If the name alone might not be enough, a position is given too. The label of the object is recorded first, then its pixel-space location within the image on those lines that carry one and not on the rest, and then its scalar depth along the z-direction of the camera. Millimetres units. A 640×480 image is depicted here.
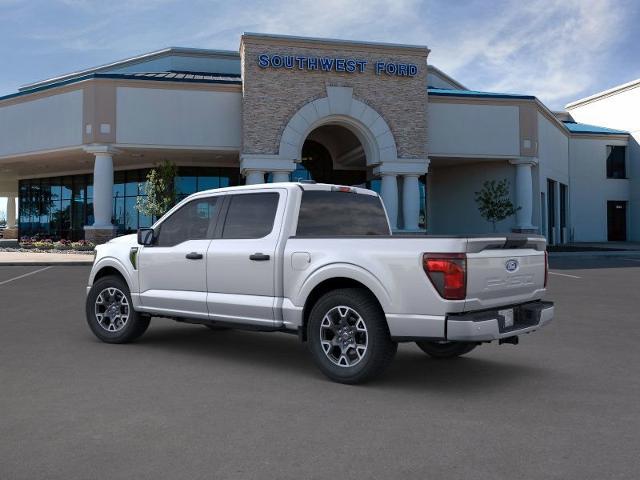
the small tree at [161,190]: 30203
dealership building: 28984
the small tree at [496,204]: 32000
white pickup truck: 5441
